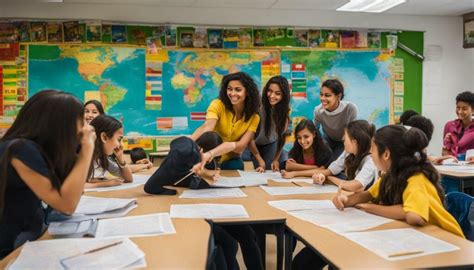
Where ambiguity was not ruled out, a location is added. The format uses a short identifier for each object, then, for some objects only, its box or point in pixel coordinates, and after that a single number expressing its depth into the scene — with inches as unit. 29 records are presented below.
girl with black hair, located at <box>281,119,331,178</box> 108.1
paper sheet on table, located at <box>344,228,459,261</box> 46.1
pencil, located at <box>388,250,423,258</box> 44.7
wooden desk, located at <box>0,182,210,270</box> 42.8
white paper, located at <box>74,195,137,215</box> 62.6
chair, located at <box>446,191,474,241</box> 70.5
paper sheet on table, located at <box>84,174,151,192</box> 85.8
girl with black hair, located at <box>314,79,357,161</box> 116.1
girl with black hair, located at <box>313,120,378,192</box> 82.7
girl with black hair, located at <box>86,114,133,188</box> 91.7
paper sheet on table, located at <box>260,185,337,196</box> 81.3
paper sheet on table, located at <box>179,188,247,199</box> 77.4
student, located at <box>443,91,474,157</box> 155.1
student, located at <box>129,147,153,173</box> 114.1
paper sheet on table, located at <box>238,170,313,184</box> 96.5
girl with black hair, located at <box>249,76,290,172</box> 113.7
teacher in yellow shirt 107.4
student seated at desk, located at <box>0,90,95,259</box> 49.3
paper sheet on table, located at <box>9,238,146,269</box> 41.1
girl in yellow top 57.7
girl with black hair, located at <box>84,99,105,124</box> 125.0
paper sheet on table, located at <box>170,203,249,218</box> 62.4
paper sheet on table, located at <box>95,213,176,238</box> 52.6
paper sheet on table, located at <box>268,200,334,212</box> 67.7
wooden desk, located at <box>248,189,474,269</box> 42.8
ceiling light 187.3
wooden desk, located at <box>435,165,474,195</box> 108.2
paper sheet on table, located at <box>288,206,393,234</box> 55.8
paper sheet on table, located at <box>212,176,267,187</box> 87.2
